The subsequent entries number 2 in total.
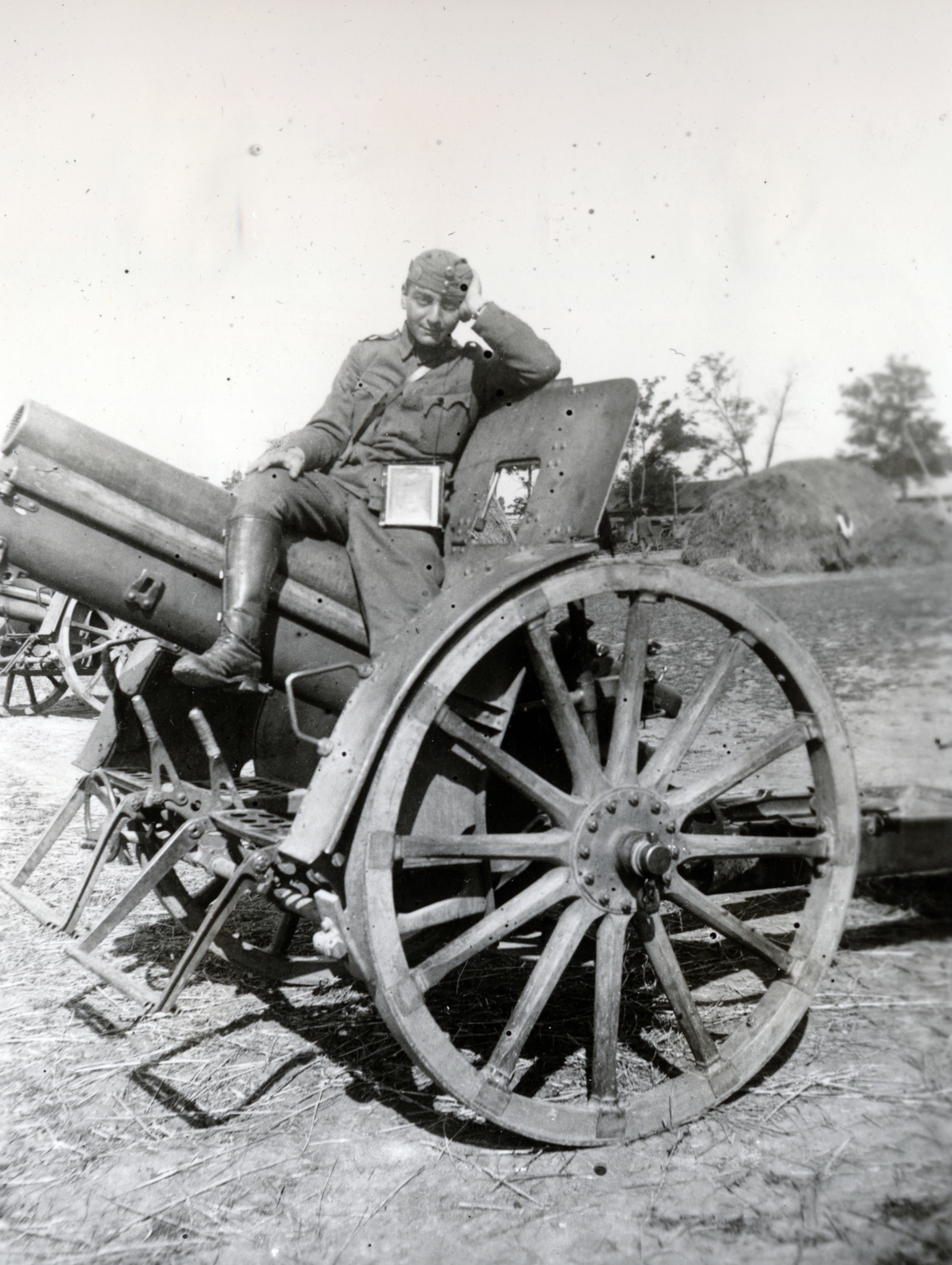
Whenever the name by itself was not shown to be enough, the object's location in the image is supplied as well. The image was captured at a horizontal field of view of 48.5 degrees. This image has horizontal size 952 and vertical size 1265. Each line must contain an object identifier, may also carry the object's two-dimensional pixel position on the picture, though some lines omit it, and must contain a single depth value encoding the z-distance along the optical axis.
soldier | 2.97
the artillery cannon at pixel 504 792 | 2.58
